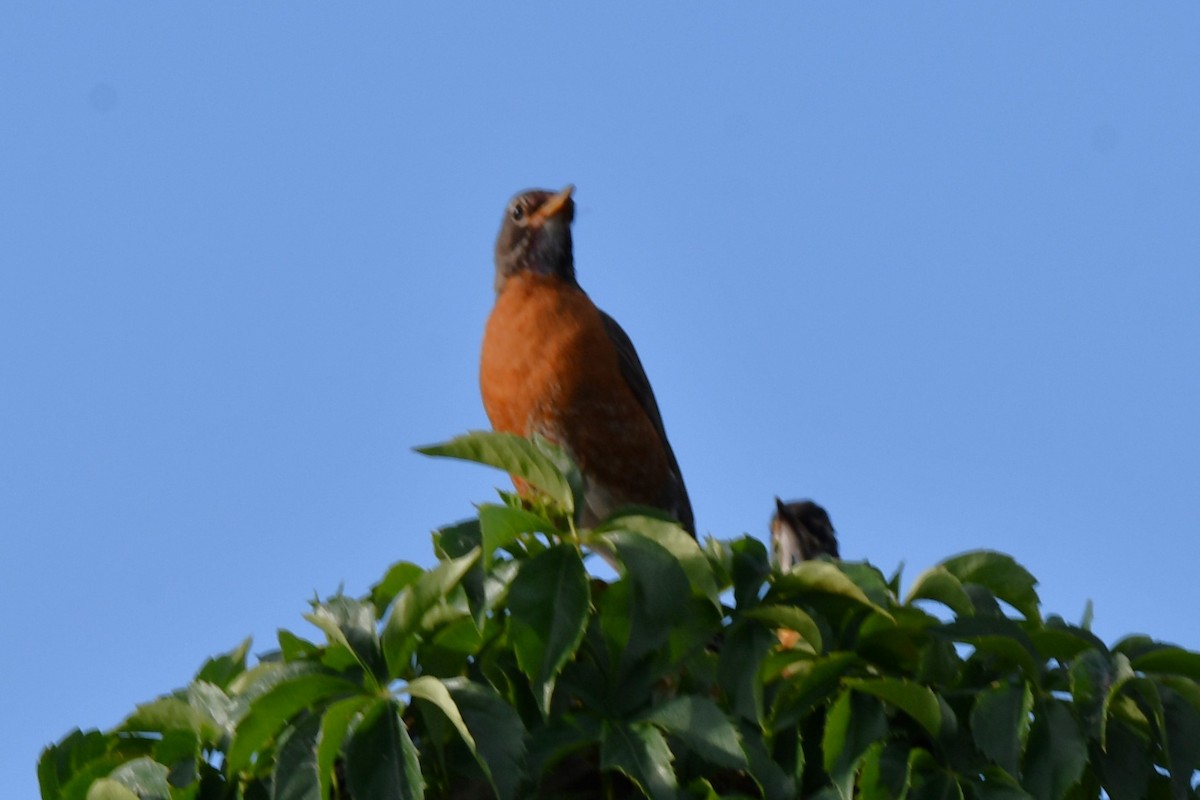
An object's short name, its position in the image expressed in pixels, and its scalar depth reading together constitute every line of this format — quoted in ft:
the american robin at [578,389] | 38.09
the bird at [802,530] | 43.39
